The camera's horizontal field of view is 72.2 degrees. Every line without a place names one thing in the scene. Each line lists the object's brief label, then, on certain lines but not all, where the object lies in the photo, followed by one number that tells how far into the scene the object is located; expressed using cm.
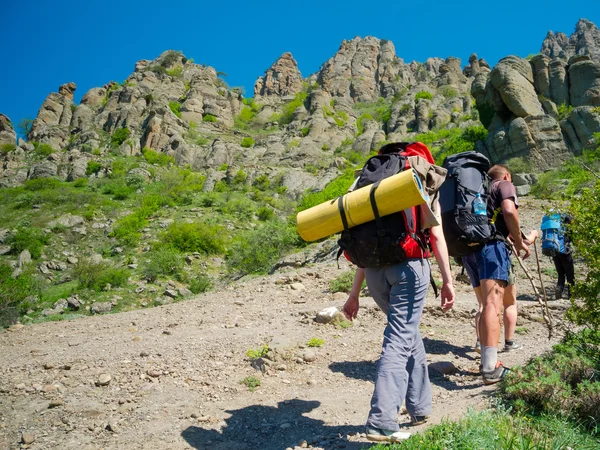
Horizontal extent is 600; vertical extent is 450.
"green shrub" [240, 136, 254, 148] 5838
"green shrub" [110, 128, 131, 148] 5347
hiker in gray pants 237
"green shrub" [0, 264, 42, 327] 855
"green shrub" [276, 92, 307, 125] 7228
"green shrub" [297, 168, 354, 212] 3257
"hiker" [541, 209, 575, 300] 709
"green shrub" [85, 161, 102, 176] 4250
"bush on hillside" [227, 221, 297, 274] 1680
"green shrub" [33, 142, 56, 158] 5294
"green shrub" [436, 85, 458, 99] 6707
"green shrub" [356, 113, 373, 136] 6838
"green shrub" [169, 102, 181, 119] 6461
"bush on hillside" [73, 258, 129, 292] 1741
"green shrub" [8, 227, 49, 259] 2209
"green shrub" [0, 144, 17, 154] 5209
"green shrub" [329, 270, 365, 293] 758
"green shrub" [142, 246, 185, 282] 1859
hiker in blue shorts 352
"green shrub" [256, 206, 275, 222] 3088
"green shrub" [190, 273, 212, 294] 1595
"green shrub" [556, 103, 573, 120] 2806
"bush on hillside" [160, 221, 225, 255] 2348
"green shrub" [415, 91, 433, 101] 6616
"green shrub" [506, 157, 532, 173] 2431
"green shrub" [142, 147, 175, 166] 4903
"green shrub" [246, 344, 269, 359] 455
